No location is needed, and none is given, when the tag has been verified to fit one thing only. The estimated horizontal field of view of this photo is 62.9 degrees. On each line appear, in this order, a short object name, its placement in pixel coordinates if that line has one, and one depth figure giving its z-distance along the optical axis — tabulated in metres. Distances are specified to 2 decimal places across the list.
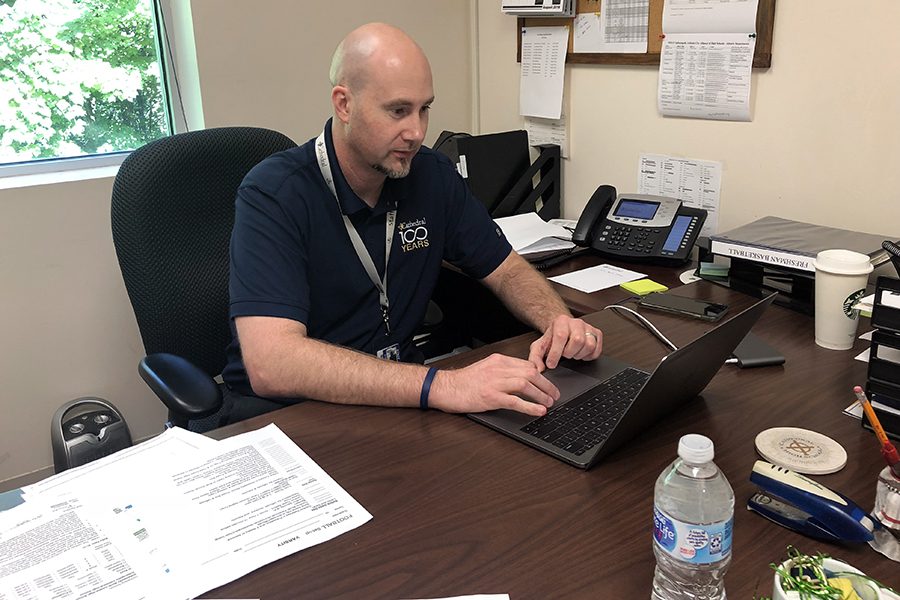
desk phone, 1.89
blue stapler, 0.83
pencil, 0.93
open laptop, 0.98
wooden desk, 0.81
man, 1.22
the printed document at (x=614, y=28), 2.05
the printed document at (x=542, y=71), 2.32
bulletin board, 1.77
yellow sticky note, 1.73
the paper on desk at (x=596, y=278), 1.79
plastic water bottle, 0.73
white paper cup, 1.39
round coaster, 1.00
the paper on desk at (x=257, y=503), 0.86
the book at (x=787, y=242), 1.55
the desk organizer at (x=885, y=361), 1.09
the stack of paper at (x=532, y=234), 2.01
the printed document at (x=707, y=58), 1.83
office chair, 1.55
